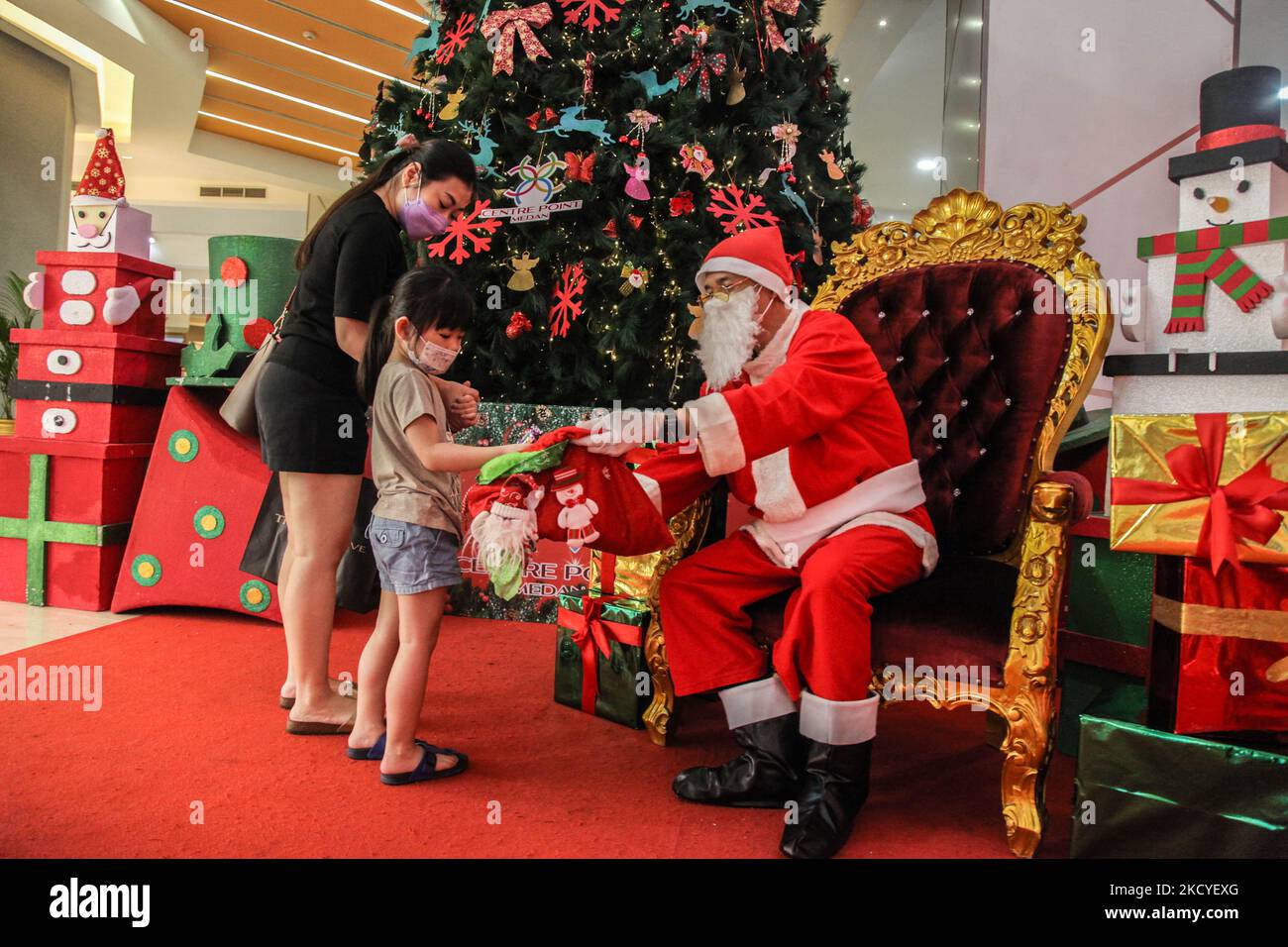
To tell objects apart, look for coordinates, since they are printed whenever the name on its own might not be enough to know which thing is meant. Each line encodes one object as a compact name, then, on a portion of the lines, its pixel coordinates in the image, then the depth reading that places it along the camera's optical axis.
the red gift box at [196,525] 3.28
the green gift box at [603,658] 2.33
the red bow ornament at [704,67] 3.24
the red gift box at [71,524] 3.33
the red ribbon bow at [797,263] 3.28
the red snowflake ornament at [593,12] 3.32
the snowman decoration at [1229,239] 2.18
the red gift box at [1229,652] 1.45
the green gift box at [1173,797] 1.37
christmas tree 3.28
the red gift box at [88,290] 3.36
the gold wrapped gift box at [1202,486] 1.43
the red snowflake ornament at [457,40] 3.47
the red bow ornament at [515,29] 3.32
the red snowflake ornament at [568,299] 3.34
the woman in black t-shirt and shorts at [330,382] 2.07
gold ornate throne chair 1.67
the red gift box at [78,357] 3.37
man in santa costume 1.71
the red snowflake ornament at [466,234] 3.42
